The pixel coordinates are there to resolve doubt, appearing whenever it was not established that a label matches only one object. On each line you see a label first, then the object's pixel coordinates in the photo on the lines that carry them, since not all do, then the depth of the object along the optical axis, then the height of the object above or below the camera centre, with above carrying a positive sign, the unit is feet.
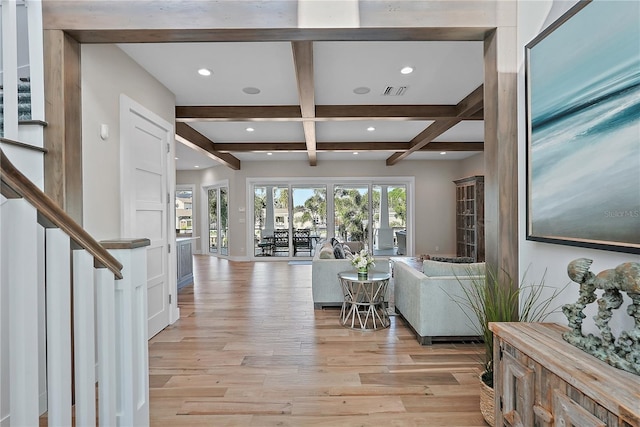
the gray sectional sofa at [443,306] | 10.18 -2.93
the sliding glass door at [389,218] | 29.73 -0.69
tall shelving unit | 23.44 -0.61
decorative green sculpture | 3.76 -1.30
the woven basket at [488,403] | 6.31 -3.72
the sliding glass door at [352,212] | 29.50 -0.12
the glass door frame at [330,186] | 29.04 +2.12
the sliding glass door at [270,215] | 29.45 -0.32
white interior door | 9.71 +0.60
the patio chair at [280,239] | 29.50 -2.44
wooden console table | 3.50 -2.12
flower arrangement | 12.06 -1.84
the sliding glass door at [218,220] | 31.20 -0.74
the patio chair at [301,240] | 29.55 -2.54
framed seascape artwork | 4.31 +1.18
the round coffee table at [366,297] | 11.76 -3.22
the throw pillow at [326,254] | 14.48 -1.87
